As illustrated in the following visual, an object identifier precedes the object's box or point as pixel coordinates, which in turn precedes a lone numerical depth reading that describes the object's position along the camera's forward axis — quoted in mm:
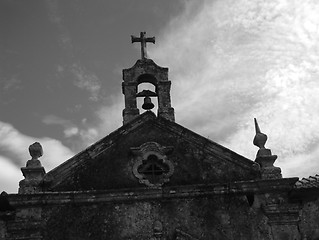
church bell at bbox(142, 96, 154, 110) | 12195
